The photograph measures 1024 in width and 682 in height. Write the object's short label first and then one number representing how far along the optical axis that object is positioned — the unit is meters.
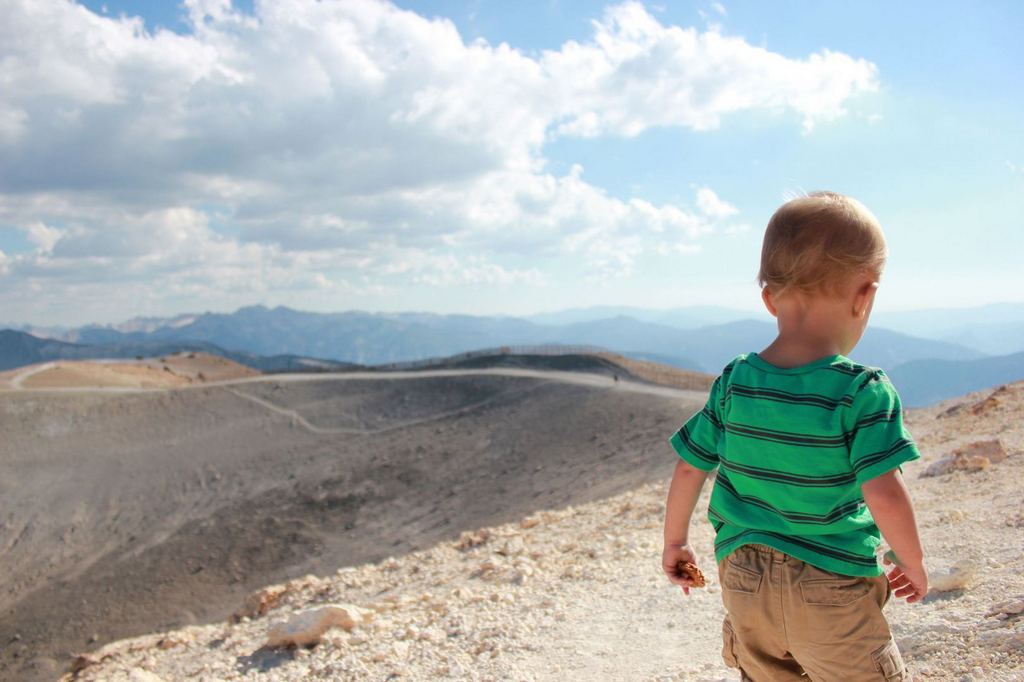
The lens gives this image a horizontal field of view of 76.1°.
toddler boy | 2.42
